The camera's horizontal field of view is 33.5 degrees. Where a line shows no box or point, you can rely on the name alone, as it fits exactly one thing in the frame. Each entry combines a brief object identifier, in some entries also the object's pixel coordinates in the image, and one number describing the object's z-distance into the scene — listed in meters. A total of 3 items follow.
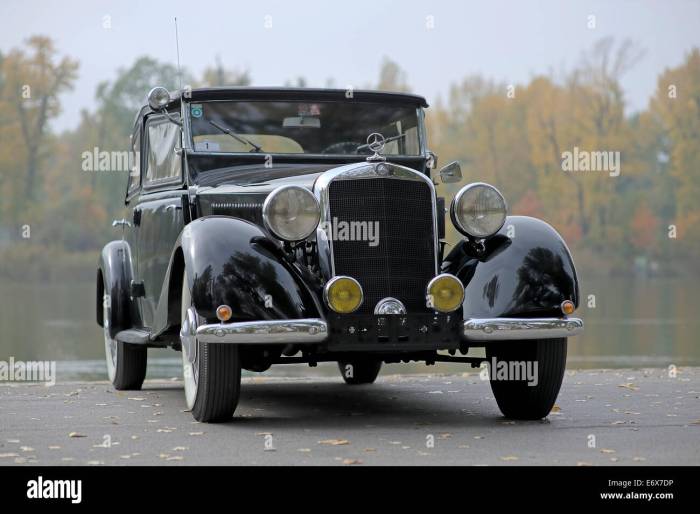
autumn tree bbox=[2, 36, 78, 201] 69.12
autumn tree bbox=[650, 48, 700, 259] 66.56
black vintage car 7.31
